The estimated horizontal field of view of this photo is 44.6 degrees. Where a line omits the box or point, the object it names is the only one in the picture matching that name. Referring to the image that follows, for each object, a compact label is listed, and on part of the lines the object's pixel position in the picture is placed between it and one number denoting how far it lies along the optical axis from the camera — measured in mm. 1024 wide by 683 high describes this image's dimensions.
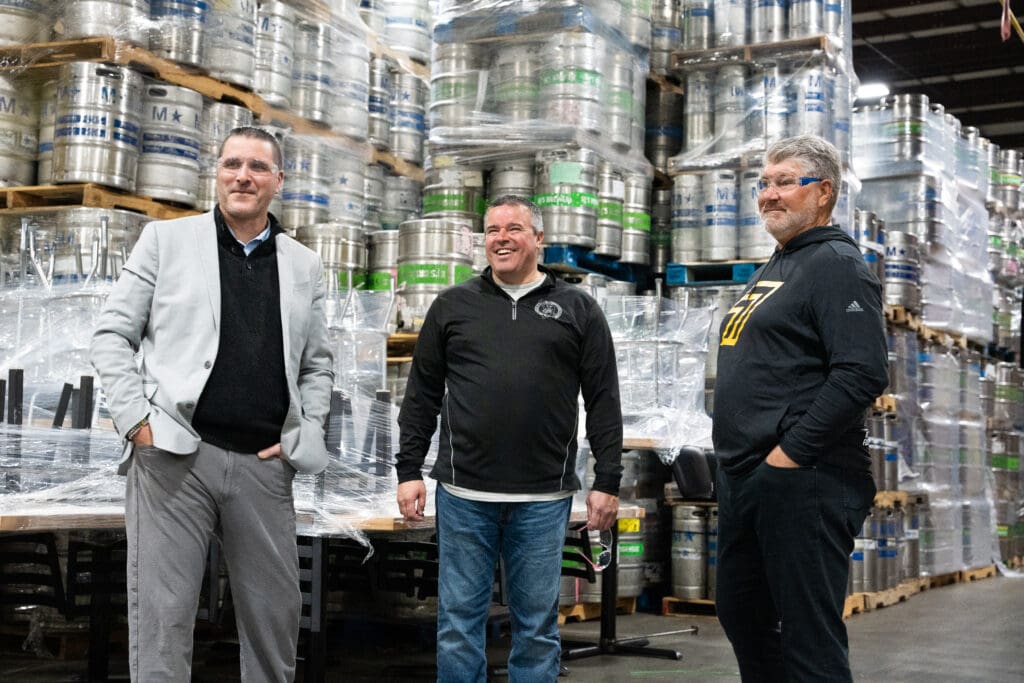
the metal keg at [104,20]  5922
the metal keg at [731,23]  7867
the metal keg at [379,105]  7973
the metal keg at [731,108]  7832
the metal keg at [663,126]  8359
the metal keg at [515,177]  7371
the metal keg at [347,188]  7484
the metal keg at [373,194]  7980
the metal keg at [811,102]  7543
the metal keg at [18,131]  5980
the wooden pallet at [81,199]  5781
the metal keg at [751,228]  7566
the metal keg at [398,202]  8219
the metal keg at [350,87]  7430
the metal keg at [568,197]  7156
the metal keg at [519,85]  7340
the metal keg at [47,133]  5988
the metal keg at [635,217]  7820
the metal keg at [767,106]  7648
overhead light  17438
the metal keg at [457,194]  7547
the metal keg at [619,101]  7422
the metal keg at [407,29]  8445
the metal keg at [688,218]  7824
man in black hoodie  2848
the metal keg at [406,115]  8258
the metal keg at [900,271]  8672
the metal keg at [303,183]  7129
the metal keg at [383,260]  7445
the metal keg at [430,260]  6918
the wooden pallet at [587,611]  7066
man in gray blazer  2828
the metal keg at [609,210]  7449
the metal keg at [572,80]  7168
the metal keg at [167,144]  6035
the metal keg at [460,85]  7484
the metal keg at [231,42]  6355
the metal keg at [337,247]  7051
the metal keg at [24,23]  6047
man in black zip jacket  3295
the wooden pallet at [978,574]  10219
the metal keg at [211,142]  6355
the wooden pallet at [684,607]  7498
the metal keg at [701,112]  8023
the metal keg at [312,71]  7152
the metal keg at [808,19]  7629
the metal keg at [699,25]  8031
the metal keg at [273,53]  6848
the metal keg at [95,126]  5781
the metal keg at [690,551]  7473
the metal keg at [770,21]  7723
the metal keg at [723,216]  7684
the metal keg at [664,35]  8383
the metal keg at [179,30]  6105
